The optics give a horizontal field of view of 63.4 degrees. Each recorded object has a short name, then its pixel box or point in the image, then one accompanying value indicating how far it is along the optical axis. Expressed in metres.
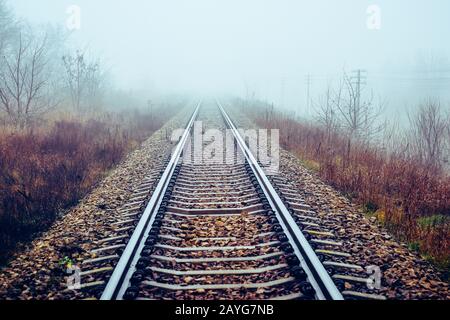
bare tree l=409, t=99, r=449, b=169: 10.92
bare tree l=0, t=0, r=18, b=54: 27.05
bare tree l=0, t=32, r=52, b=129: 12.14
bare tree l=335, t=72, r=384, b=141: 13.90
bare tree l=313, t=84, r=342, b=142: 12.42
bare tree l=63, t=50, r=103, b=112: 19.48
